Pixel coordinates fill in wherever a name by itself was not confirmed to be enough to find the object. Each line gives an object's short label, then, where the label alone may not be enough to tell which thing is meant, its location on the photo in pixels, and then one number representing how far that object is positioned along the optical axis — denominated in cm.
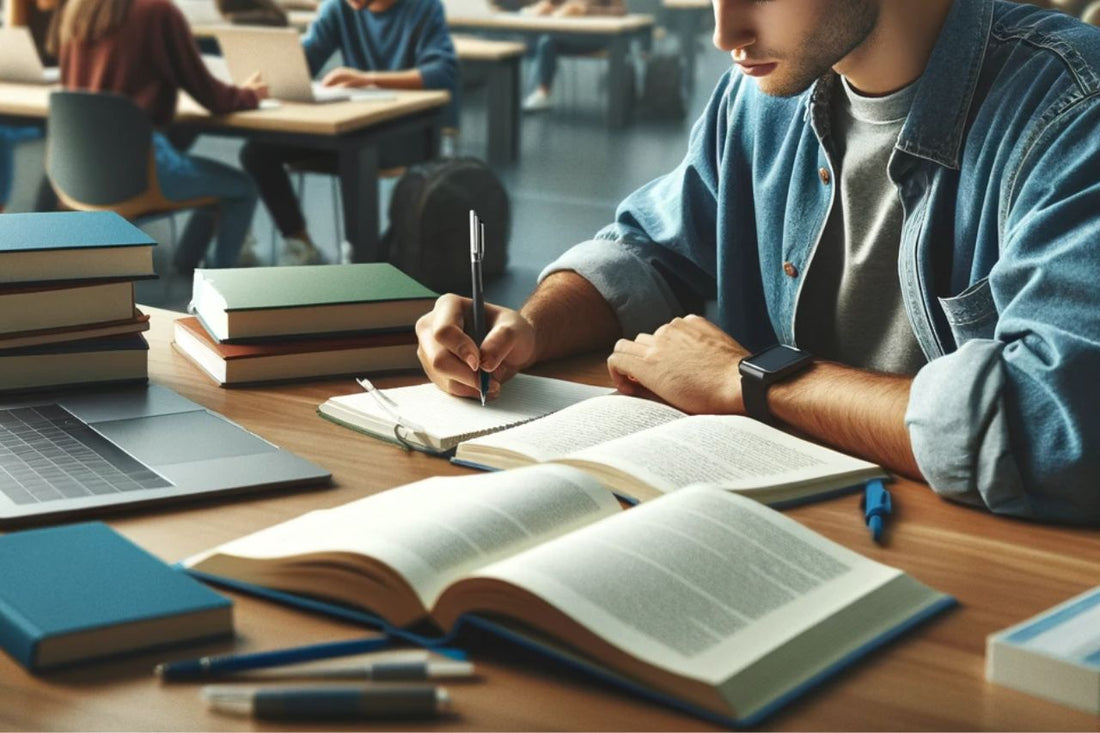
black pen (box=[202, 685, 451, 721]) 74
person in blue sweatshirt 514
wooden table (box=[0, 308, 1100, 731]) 75
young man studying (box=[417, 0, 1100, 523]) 112
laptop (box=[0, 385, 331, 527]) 107
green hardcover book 143
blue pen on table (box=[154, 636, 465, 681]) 78
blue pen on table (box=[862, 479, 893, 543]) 103
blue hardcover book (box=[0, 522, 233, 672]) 79
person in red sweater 427
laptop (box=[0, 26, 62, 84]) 480
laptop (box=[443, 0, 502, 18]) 981
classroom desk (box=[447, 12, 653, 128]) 872
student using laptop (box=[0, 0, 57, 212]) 458
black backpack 462
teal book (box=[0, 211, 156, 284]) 134
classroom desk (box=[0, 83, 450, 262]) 434
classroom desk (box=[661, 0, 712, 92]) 1067
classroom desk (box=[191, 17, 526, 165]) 708
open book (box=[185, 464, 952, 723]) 77
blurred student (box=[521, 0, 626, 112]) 932
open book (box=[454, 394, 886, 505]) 108
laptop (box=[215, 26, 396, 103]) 451
